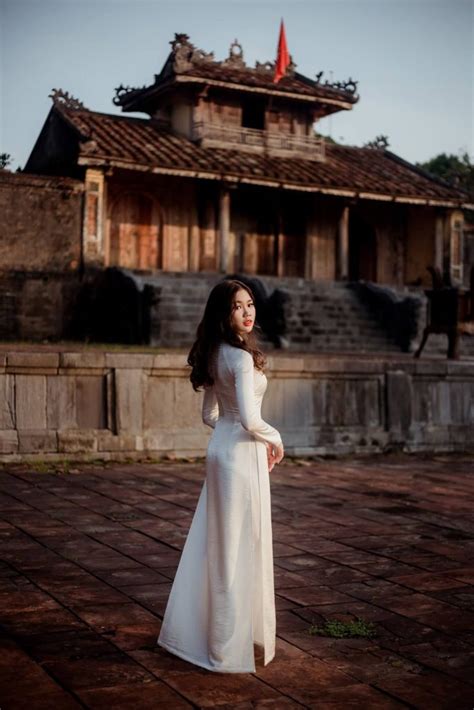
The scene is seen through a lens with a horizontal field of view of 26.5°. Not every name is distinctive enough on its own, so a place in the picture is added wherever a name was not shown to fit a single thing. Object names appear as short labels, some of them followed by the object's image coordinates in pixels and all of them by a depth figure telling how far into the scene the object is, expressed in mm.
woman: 3746
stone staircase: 19672
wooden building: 24219
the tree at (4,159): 23250
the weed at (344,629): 4148
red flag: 26641
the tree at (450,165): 47600
